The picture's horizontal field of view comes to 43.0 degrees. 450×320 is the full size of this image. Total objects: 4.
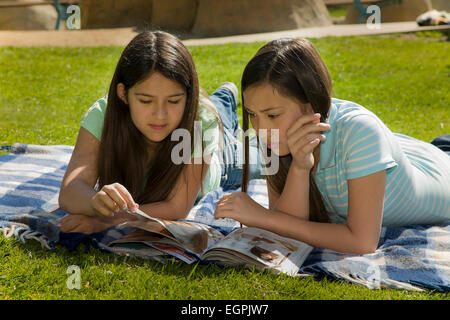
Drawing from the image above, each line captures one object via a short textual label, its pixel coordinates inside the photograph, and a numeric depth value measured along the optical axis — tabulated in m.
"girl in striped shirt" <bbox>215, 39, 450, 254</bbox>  2.67
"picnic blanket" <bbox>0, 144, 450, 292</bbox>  2.63
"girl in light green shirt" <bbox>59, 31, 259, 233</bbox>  3.01
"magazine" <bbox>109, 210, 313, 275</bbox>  2.61
